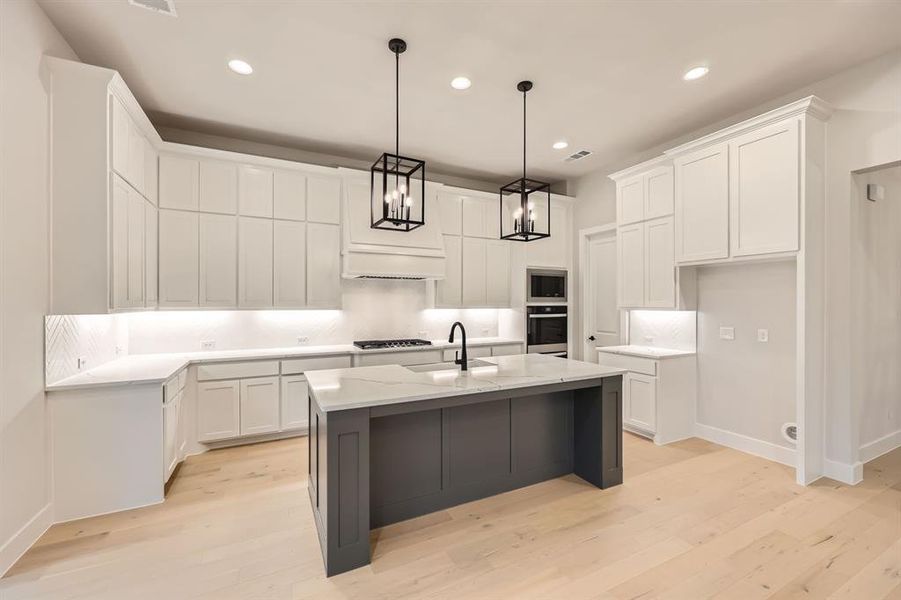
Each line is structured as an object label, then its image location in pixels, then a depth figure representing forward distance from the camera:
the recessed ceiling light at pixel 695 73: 3.09
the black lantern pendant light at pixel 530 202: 5.53
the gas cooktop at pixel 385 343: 4.65
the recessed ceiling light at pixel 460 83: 3.22
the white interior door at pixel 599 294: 5.30
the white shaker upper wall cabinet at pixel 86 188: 2.62
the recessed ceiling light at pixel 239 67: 2.99
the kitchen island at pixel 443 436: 2.20
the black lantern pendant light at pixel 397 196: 2.76
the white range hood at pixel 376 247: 4.49
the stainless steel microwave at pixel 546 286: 5.56
